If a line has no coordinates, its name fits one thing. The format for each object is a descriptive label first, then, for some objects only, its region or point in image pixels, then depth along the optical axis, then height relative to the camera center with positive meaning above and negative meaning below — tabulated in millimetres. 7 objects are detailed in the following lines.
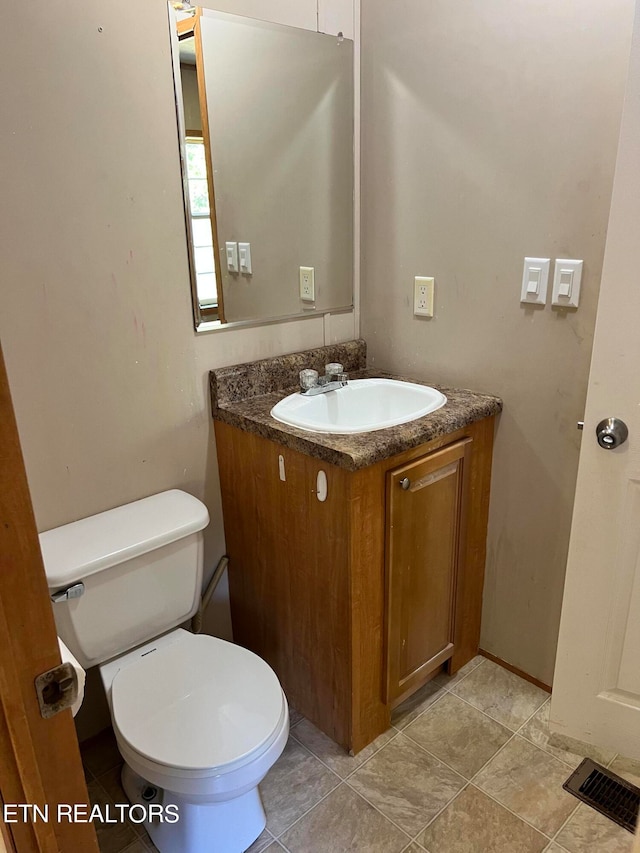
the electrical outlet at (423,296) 1858 -209
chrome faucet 1795 -431
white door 1287 -712
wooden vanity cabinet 1531 -875
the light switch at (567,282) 1536 -150
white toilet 1286 -998
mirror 1599 +160
